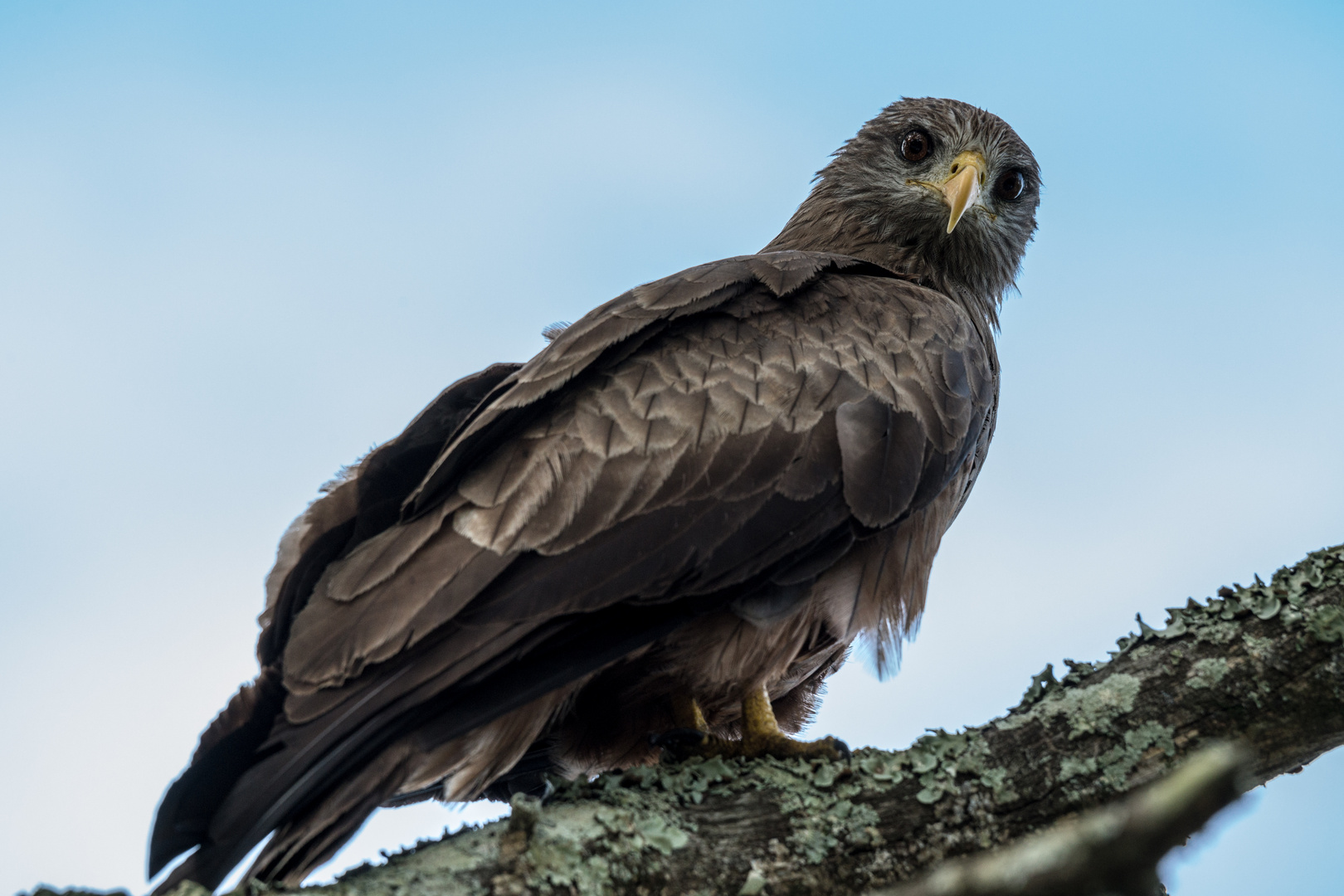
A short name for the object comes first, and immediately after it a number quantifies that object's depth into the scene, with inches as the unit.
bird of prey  246.1
